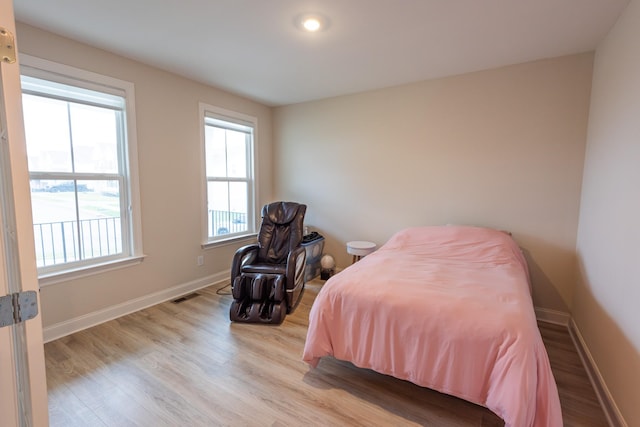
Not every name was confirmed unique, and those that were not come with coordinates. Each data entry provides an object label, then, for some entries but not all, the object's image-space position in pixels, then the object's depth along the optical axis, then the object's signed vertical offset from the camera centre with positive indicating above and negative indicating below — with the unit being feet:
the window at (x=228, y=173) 12.09 +0.54
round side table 11.42 -2.47
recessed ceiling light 6.70 +3.93
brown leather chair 8.93 -3.06
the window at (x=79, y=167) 7.58 +0.49
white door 2.49 -0.66
